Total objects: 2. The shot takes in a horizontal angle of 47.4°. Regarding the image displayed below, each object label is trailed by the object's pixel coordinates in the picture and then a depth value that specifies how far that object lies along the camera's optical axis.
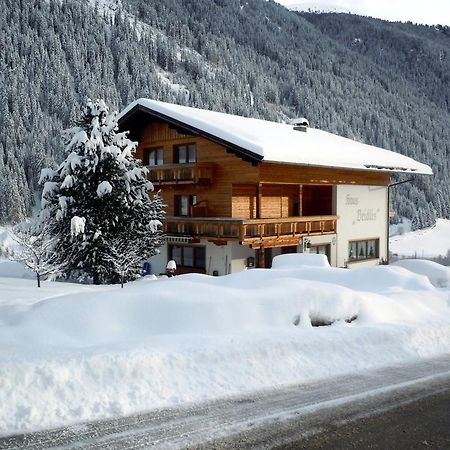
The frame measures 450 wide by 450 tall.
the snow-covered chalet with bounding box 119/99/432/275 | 23.97
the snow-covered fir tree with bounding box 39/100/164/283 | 20.30
